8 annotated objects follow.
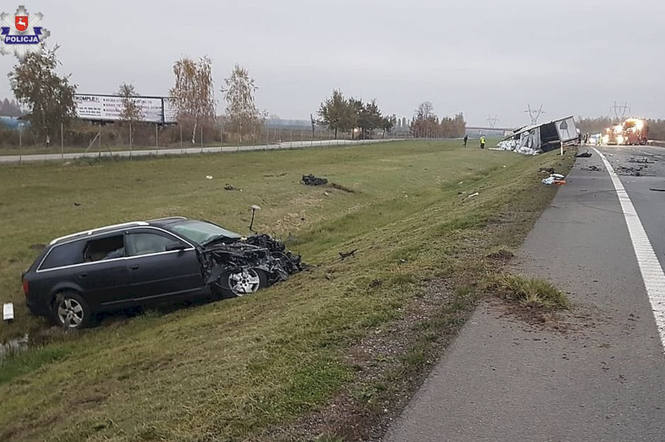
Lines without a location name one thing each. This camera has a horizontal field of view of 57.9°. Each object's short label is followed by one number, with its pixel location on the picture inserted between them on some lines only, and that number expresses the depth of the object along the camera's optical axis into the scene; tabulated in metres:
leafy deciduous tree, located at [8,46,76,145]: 40.44
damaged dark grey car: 9.74
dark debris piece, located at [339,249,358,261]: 11.28
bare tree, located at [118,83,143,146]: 56.03
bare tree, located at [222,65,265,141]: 69.25
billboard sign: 67.56
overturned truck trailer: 47.97
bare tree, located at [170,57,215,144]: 68.56
